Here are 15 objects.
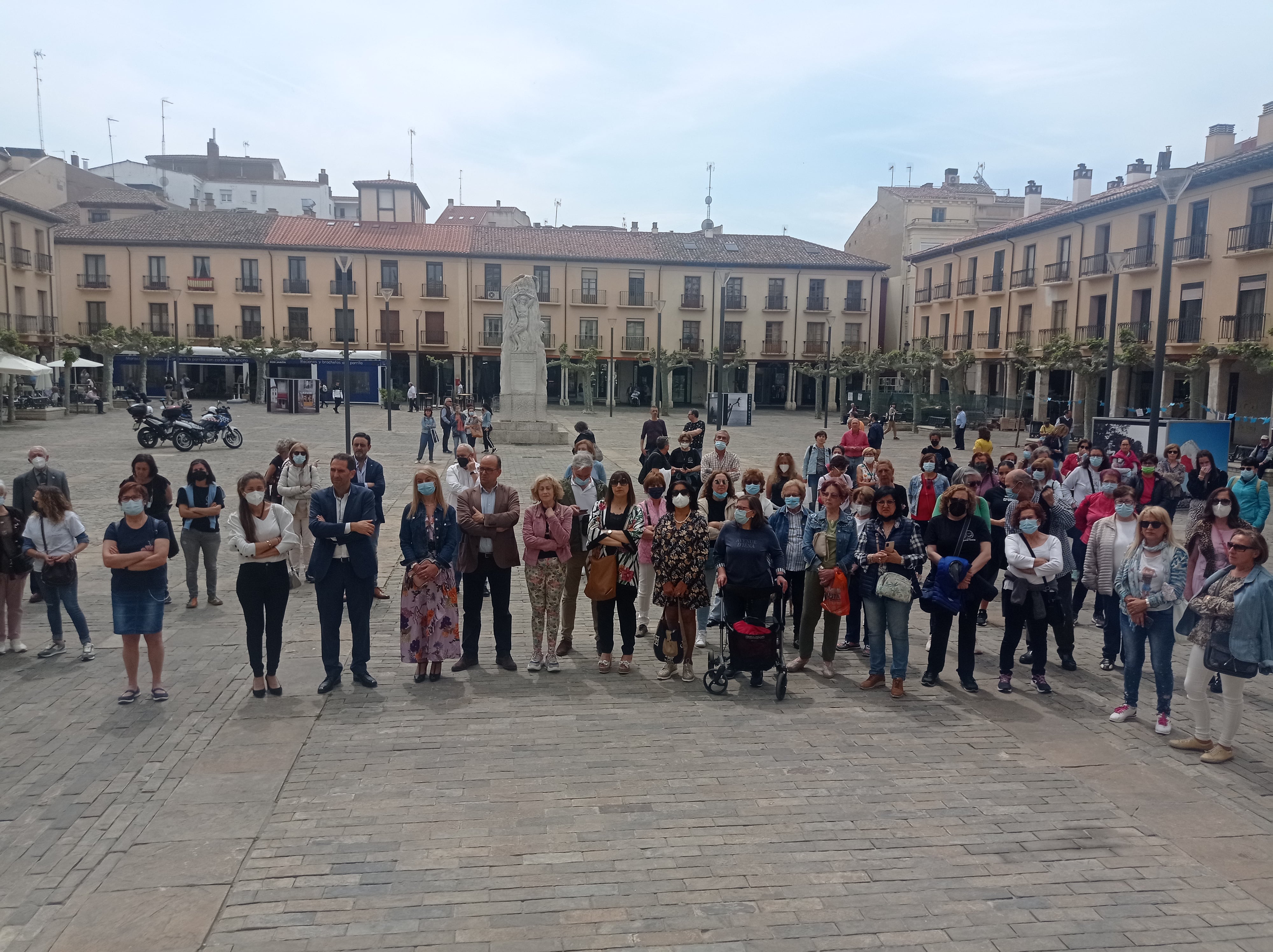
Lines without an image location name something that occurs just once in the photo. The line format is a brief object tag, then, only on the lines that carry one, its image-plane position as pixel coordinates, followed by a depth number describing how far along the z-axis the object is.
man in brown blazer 7.06
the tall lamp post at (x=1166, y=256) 11.88
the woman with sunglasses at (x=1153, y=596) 6.15
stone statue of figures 27.42
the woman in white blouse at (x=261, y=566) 6.46
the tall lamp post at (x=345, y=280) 14.85
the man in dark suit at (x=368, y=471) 8.94
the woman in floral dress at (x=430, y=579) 6.85
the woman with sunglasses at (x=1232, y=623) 5.55
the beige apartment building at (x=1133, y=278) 28.73
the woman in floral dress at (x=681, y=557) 6.92
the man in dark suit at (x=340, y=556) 6.69
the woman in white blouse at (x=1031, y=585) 6.84
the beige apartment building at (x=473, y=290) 52.88
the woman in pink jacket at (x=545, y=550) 7.20
